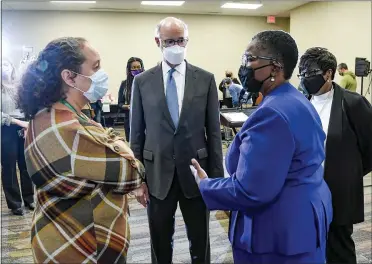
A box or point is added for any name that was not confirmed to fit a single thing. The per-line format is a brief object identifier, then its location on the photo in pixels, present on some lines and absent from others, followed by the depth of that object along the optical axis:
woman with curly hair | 1.12
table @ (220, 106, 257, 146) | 2.09
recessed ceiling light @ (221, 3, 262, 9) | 8.40
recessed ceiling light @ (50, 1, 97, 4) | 6.60
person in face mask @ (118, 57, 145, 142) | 2.83
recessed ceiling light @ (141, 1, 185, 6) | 7.18
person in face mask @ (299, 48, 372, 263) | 1.88
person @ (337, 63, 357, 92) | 7.01
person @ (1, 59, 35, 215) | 3.47
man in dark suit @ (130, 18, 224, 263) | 1.85
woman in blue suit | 1.08
